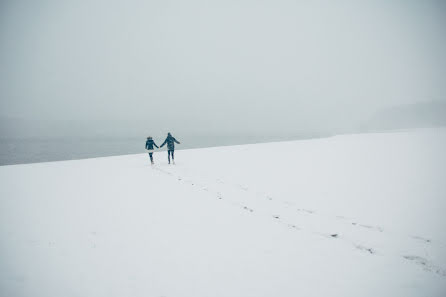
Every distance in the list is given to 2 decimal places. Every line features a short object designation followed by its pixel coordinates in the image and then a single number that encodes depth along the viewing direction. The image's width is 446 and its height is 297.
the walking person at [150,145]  20.44
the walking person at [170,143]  20.57
